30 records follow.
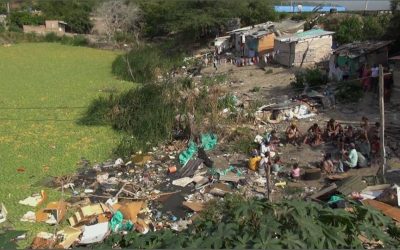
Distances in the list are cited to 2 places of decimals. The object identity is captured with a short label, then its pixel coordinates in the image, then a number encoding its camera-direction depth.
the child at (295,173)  9.76
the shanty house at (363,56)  16.11
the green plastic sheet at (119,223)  7.57
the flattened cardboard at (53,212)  8.29
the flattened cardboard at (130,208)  8.10
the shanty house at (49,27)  41.25
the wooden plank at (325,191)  8.30
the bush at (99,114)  13.87
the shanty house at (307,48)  19.94
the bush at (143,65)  21.17
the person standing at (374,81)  14.22
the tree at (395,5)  17.94
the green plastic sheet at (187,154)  11.17
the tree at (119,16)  35.03
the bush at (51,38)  38.00
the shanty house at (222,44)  26.08
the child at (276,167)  10.15
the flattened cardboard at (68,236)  7.24
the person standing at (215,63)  22.76
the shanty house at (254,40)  23.12
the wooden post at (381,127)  8.47
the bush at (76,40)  36.00
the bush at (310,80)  16.23
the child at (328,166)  9.87
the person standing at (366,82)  14.64
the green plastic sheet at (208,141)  11.91
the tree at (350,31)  21.56
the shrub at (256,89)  17.11
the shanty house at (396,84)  13.63
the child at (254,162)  10.34
